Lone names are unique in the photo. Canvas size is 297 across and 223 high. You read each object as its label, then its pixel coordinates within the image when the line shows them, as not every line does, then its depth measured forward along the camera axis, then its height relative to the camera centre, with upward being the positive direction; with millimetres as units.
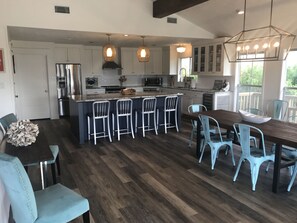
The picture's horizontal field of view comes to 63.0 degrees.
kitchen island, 5352 -665
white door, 7496 -239
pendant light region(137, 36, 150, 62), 5996 +603
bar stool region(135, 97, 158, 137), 5930 -758
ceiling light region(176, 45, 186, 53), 7697 +907
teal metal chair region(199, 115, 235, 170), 3872 -1020
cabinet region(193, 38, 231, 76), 6918 +543
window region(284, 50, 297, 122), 5410 -169
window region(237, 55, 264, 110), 6293 -204
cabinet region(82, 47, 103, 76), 8656 +588
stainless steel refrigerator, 8016 -152
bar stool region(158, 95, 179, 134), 6227 -736
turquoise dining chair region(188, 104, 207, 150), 4922 -673
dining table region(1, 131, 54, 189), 2311 -763
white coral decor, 2623 -615
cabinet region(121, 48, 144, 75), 9238 +565
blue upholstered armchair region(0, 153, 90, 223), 1741 -1027
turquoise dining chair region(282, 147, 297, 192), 3402 -1075
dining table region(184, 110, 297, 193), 2965 -716
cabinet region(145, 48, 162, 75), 9625 +575
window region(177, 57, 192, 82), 8953 +361
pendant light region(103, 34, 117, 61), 5576 +584
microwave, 9891 -142
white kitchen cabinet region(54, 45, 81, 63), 7976 +773
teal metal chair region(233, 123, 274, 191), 3172 -1041
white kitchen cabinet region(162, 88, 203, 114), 7508 -618
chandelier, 3592 +567
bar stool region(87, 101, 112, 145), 5297 -761
